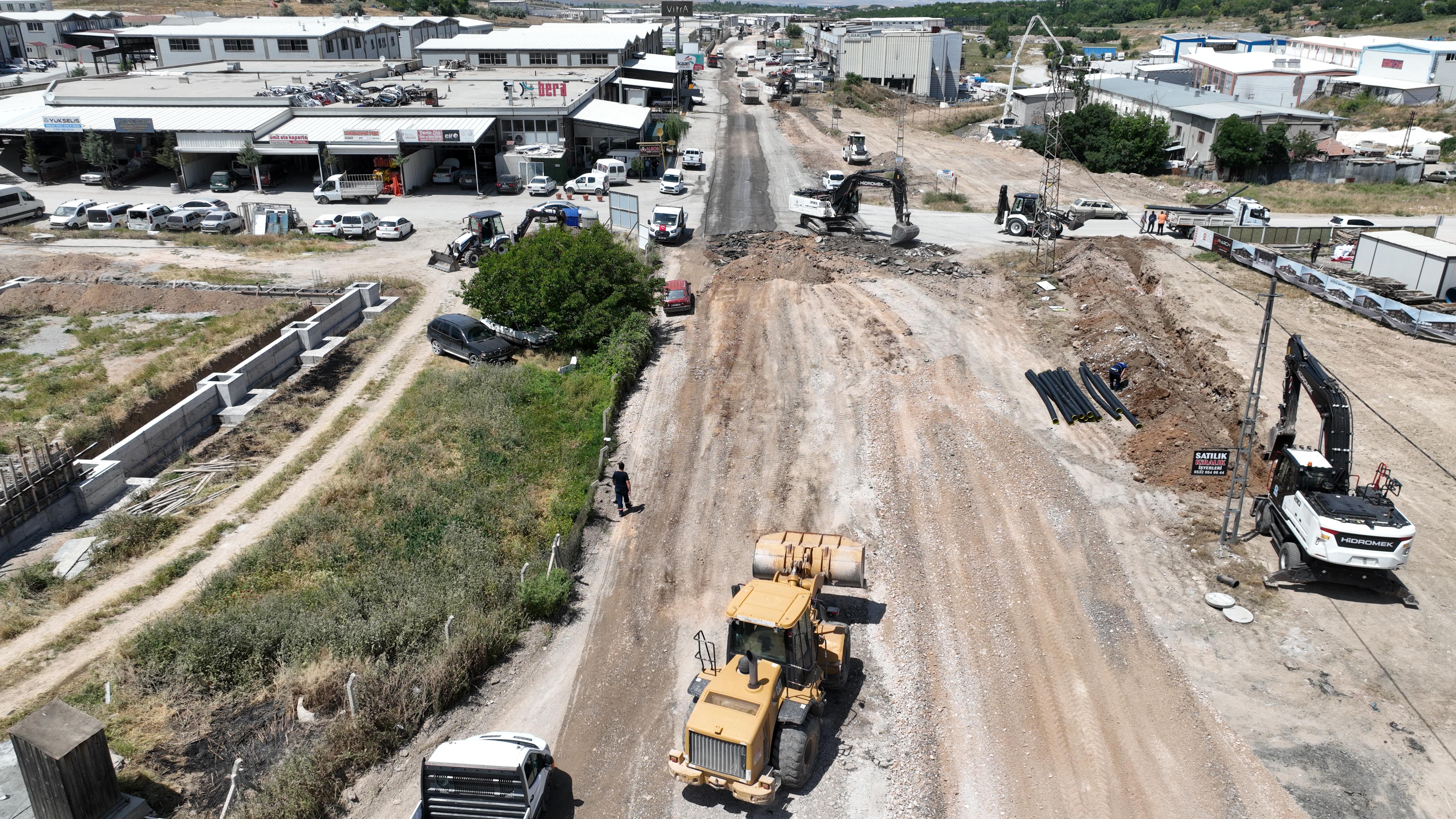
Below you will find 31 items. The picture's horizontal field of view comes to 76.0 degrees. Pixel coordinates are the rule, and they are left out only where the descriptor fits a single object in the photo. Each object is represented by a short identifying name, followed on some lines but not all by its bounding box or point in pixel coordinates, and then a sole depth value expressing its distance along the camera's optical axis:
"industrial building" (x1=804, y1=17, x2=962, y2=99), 98.44
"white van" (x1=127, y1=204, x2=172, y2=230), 46.81
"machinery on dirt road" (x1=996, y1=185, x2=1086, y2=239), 44.97
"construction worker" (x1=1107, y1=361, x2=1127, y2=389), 27.84
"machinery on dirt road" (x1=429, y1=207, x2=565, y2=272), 40.88
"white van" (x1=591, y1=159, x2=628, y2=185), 55.69
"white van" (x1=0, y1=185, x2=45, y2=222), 47.25
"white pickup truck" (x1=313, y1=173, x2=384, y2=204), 51.59
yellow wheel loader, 12.44
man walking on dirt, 21.38
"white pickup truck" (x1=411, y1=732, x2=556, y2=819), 12.34
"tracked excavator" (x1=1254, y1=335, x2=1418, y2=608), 17.39
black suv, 30.20
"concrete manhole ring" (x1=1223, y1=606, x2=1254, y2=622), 17.61
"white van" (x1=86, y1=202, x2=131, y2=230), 46.72
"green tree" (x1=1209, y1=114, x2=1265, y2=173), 59.00
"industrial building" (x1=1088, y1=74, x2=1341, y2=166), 63.38
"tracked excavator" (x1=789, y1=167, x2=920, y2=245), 43.59
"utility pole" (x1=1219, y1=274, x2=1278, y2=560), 18.45
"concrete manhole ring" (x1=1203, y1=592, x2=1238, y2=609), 17.94
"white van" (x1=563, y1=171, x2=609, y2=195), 53.41
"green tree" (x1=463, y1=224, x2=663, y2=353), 30.97
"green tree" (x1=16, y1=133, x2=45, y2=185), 55.16
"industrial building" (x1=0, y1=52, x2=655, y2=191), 53.34
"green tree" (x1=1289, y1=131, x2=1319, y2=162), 61.19
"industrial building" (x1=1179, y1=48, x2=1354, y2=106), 86.75
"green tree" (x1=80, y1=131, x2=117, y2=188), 53.94
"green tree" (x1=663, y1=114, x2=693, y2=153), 65.06
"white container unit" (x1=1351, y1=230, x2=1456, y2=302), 34.34
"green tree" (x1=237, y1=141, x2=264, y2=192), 52.84
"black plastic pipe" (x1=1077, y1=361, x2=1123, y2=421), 26.28
